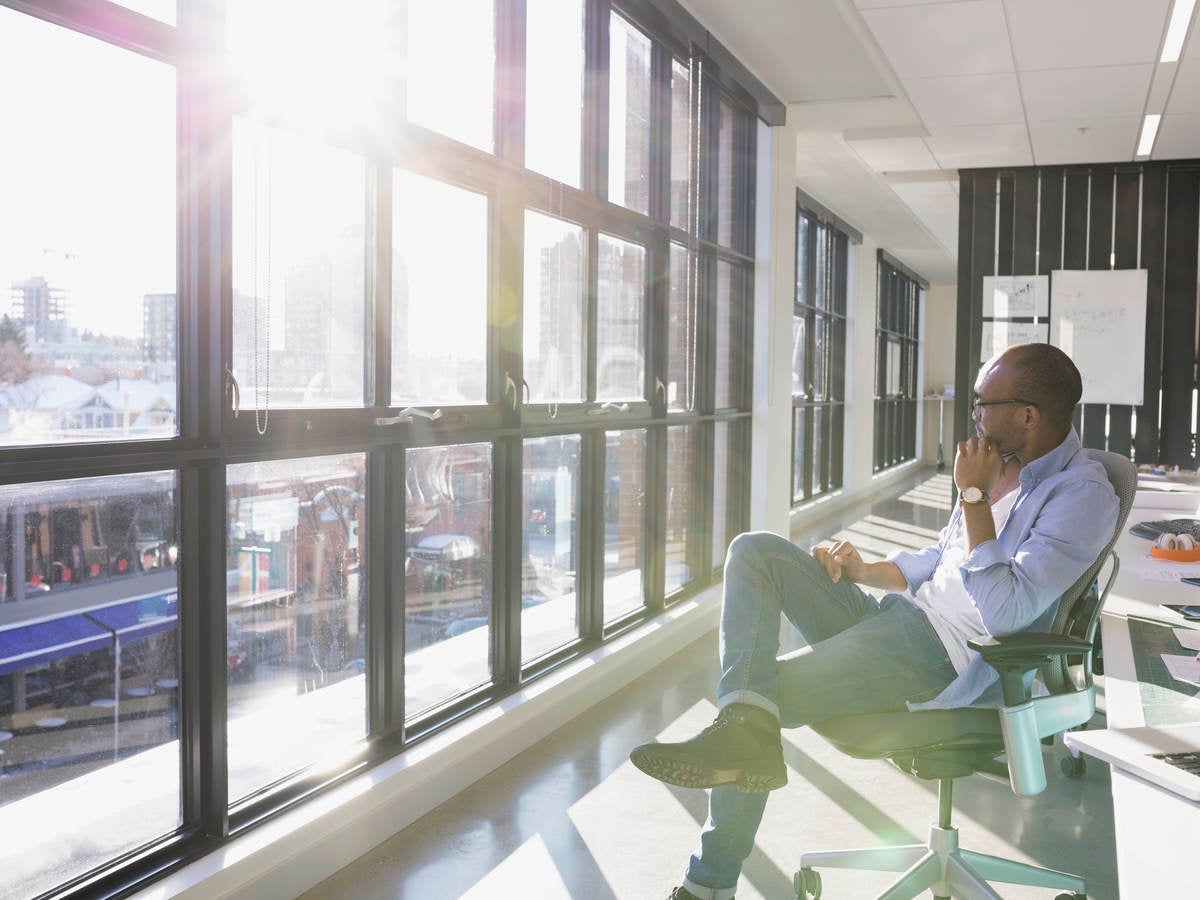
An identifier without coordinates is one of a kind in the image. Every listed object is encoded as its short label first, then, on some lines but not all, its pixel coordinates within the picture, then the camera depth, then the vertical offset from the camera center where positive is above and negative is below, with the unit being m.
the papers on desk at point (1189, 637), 2.13 -0.48
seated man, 2.12 -0.46
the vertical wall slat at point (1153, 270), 7.34 +0.96
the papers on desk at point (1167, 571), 2.79 -0.45
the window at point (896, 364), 13.10 +0.57
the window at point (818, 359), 9.62 +0.46
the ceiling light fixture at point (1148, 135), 6.27 +1.72
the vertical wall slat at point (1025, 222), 7.68 +1.36
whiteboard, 7.40 +0.57
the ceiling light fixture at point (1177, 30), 4.46 +1.71
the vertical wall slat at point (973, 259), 7.80 +1.10
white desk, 1.07 -0.48
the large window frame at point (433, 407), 2.21 +0.03
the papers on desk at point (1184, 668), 1.90 -0.49
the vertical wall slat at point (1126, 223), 7.40 +1.31
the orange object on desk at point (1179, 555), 2.98 -0.42
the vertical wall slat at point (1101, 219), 7.48 +1.34
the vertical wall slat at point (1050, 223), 7.62 +1.34
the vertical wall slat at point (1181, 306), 7.28 +0.71
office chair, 2.08 -0.67
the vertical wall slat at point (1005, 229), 7.75 +1.31
